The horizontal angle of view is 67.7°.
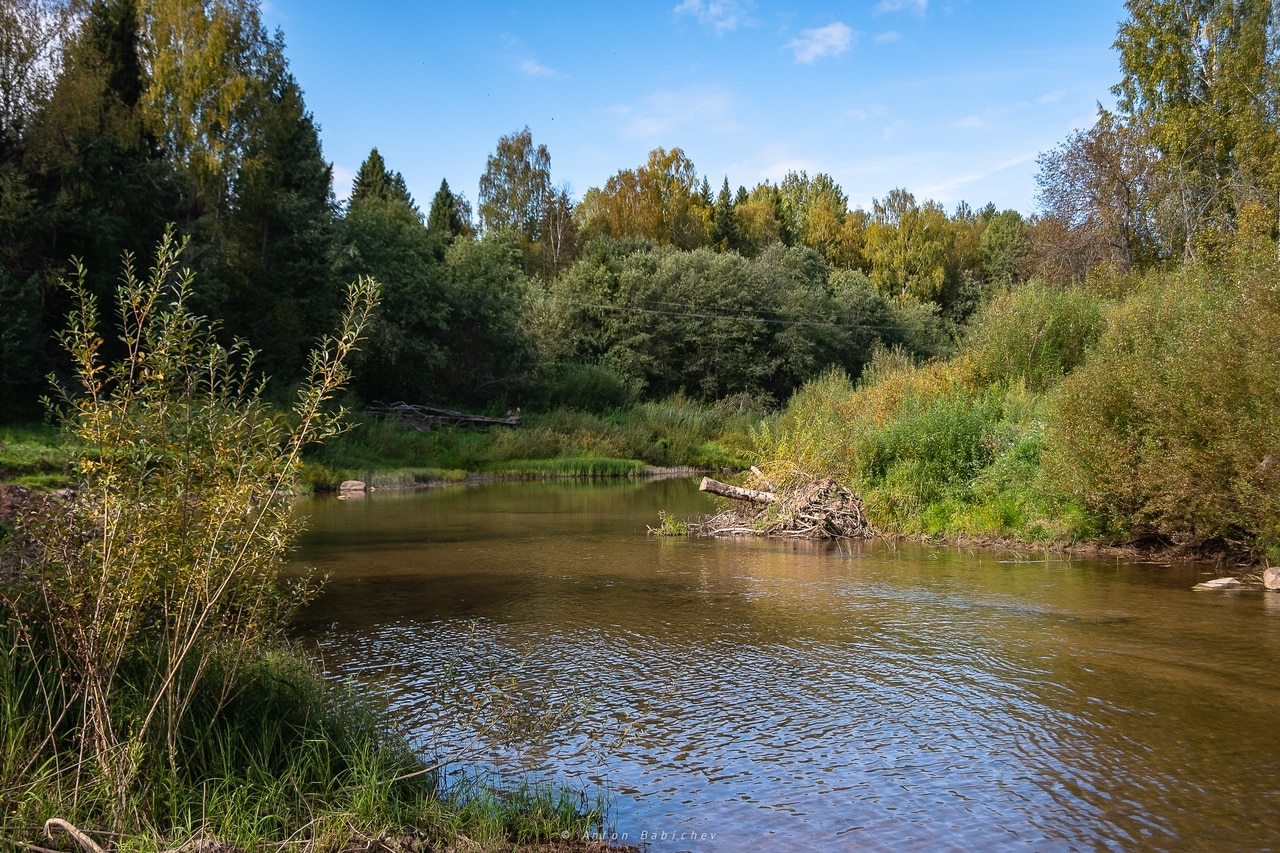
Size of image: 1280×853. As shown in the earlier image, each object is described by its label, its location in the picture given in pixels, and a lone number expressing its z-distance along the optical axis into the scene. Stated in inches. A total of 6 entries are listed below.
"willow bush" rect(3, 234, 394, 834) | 188.4
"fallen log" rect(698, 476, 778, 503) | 786.2
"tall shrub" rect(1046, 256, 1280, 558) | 494.6
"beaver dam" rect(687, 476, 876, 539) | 733.9
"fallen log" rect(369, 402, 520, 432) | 1686.8
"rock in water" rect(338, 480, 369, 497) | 1251.0
